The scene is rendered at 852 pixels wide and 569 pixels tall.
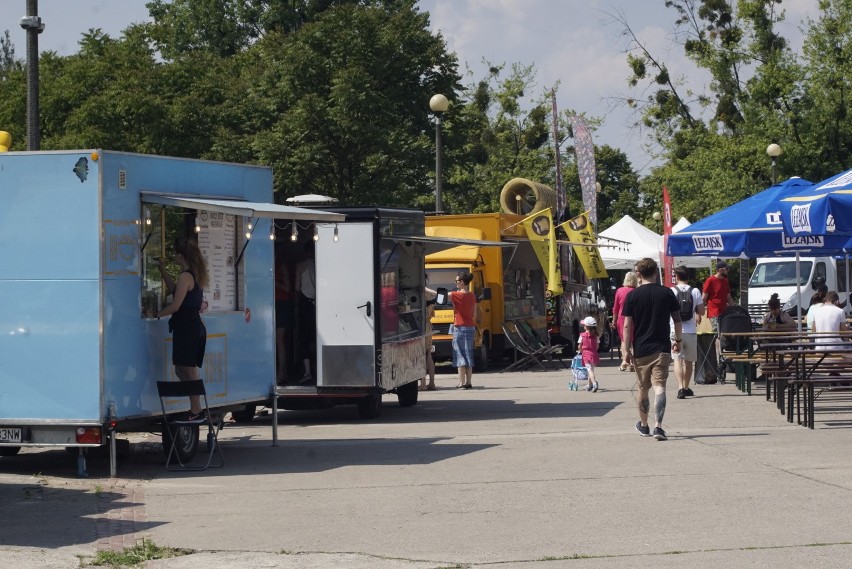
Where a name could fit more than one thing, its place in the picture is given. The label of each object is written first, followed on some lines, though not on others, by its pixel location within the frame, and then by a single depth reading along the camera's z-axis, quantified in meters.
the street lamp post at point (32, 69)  18.67
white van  36.50
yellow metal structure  27.23
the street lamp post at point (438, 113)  28.75
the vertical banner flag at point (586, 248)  31.03
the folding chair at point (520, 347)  27.84
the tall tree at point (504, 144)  69.00
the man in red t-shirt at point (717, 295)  22.94
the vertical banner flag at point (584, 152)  37.97
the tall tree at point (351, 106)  42.34
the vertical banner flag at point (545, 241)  29.08
